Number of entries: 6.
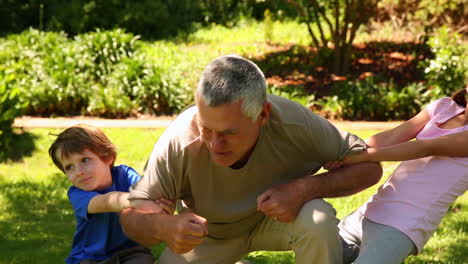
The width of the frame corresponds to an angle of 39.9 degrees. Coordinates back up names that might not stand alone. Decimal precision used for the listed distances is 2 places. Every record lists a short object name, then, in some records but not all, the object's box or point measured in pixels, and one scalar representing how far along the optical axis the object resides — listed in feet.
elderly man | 9.24
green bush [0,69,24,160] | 23.43
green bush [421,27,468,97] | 27.07
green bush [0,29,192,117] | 28.43
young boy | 11.15
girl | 10.11
